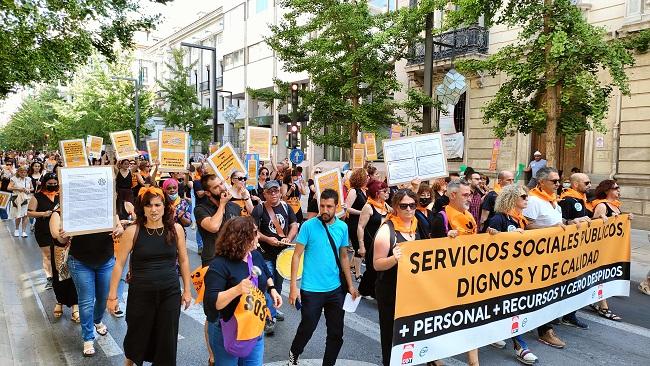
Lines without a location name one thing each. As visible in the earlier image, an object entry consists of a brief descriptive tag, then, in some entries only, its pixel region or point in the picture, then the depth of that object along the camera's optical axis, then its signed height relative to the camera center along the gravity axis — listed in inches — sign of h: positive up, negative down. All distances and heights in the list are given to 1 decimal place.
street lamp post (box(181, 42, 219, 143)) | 882.1 +62.4
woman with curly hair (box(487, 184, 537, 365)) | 184.9 -28.9
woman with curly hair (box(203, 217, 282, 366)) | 125.4 -36.6
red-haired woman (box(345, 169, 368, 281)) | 292.2 -39.3
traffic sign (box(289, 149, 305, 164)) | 681.0 -24.5
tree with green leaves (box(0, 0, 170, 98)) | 388.5 +85.8
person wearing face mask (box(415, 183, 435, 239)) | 178.2 -29.0
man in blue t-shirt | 165.5 -47.1
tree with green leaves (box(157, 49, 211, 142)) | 1305.4 +72.4
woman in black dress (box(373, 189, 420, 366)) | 151.9 -35.1
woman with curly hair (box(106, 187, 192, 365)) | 147.4 -44.2
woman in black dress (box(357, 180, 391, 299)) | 246.2 -38.1
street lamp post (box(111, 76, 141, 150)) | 1237.9 +66.6
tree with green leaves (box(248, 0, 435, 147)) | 620.1 +104.3
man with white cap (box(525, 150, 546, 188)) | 567.2 -27.1
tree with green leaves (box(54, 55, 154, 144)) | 1396.4 +99.1
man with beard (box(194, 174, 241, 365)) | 186.2 -29.4
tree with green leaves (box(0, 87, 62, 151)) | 2069.4 +57.2
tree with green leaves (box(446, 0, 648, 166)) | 387.9 +62.5
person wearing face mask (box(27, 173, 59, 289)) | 250.7 -33.8
